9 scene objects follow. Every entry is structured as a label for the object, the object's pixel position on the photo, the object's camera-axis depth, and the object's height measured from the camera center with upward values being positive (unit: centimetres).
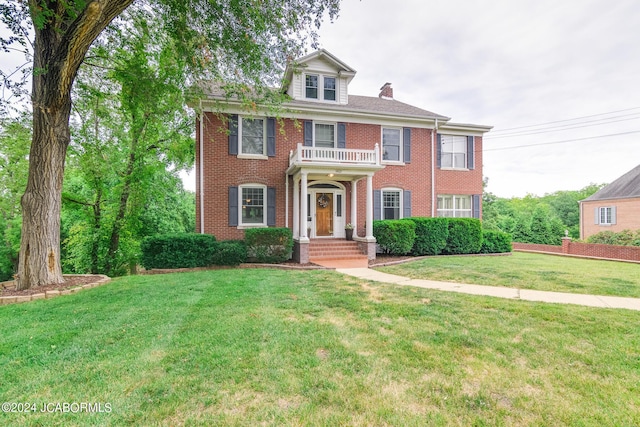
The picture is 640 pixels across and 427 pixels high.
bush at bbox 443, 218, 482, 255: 1260 -94
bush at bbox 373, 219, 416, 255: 1161 -77
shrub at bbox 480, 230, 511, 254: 1320 -121
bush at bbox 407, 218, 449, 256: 1216 -85
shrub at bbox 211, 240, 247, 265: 988 -128
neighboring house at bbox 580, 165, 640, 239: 2166 +65
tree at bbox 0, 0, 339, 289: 591 +406
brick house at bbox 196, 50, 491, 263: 1159 +231
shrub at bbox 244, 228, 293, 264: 1035 -98
